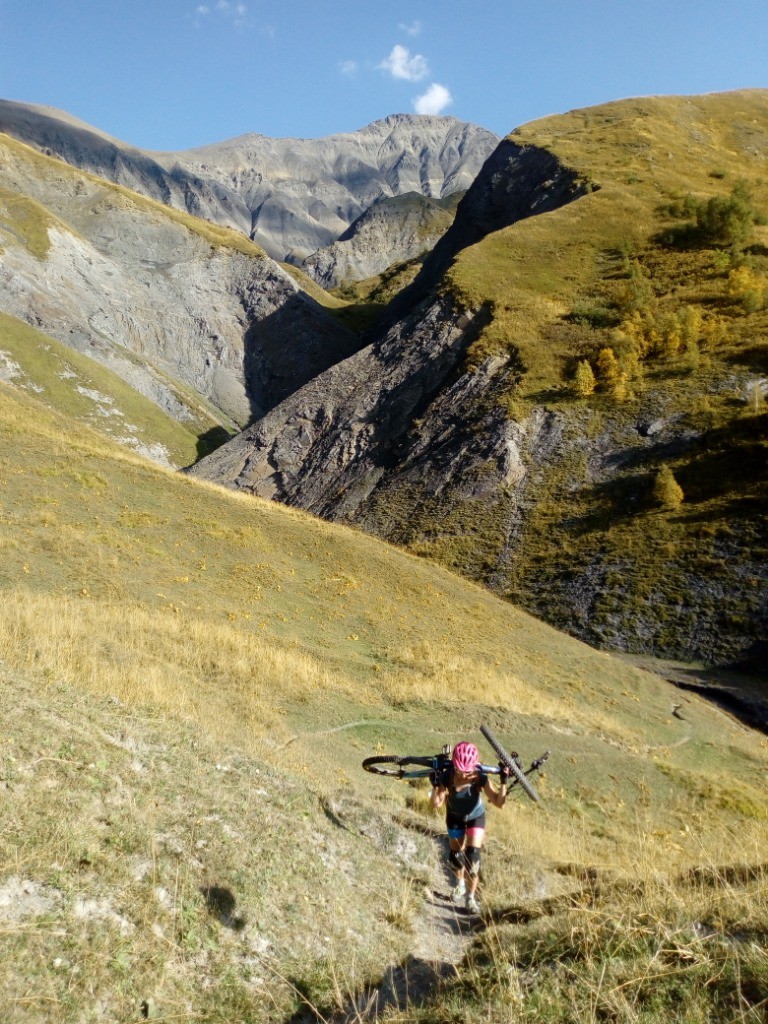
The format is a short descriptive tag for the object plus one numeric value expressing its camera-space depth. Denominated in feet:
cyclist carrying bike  23.38
